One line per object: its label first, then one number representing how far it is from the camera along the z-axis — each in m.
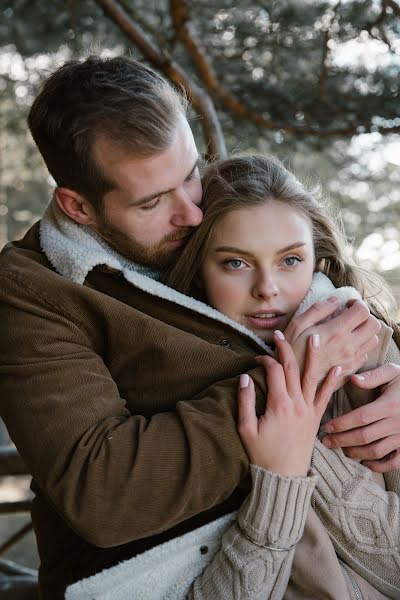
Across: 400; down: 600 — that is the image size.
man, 1.82
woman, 1.84
